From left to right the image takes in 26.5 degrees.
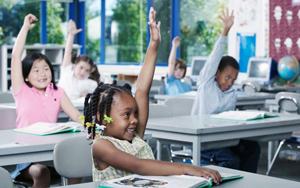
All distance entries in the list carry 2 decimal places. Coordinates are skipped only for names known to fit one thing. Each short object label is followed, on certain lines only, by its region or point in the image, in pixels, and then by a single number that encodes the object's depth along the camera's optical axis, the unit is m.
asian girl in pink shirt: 3.98
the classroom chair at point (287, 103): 5.98
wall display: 9.41
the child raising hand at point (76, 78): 6.40
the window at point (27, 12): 12.29
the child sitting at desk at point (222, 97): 4.42
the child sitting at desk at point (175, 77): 7.72
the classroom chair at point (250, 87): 8.45
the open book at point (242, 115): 4.33
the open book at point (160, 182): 2.01
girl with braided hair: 2.20
